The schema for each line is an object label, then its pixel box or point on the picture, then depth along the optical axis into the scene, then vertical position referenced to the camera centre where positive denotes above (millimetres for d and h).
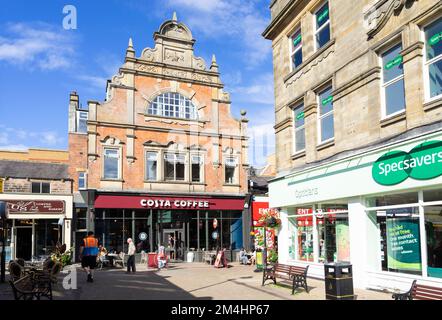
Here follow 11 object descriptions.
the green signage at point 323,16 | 15305 +6608
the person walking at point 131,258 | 19500 -2058
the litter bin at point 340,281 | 10312 -1686
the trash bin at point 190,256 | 27094 -2733
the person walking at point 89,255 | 15742 -1488
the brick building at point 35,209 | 25328 +233
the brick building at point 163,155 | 26500 +3493
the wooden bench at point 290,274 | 12336 -1897
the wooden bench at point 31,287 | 10695 -1808
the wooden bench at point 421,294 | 7906 -1569
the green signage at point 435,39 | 10594 +3962
